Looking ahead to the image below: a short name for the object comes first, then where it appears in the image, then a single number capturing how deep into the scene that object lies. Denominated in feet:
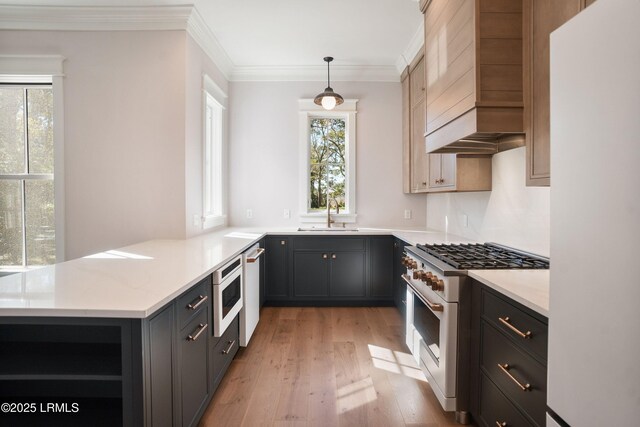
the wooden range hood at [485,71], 6.19
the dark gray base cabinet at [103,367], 4.15
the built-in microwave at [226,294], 6.79
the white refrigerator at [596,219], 2.28
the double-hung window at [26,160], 10.40
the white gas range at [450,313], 6.31
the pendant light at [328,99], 11.95
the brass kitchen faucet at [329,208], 14.15
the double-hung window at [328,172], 14.48
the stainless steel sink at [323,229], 13.39
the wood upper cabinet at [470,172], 9.25
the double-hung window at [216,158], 12.67
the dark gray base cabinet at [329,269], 12.75
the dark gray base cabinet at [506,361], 4.25
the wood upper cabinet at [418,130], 11.68
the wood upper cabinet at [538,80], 5.39
